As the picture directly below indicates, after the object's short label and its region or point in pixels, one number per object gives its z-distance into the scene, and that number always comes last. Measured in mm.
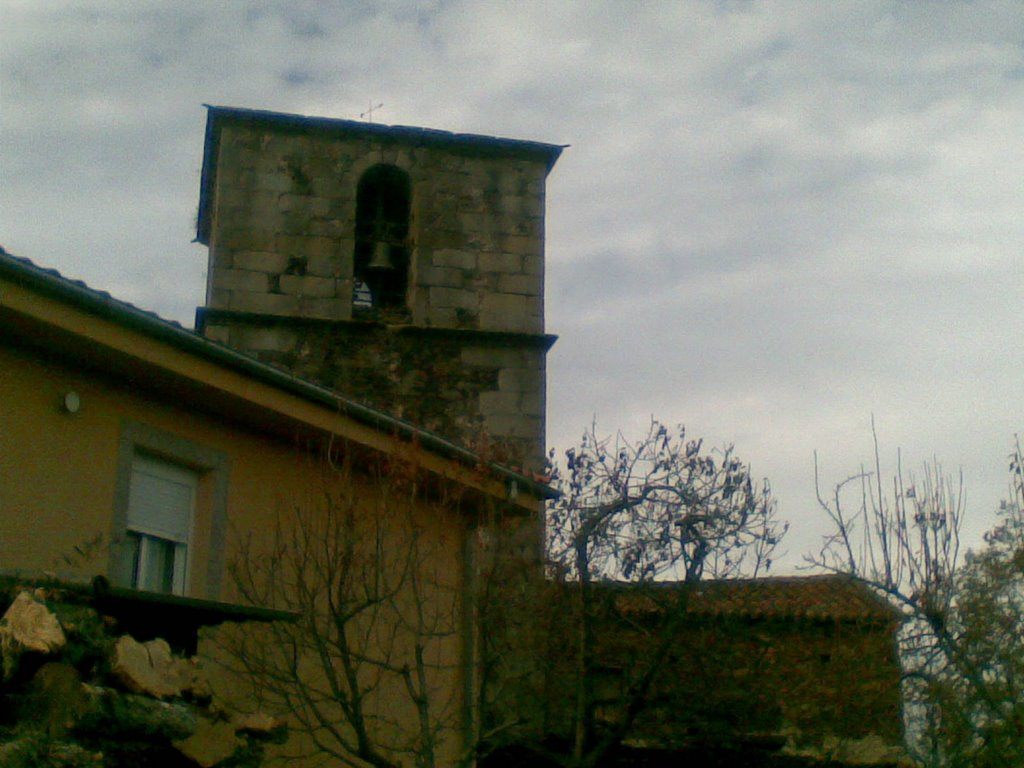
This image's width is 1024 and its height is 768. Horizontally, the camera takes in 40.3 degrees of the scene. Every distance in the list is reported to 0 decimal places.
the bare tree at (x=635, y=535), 10922
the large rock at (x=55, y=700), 5855
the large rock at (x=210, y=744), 6805
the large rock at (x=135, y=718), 5926
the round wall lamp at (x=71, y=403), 8031
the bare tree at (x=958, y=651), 9867
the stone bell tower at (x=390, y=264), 15578
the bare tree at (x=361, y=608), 7969
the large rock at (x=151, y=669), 6191
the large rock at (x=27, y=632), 5832
